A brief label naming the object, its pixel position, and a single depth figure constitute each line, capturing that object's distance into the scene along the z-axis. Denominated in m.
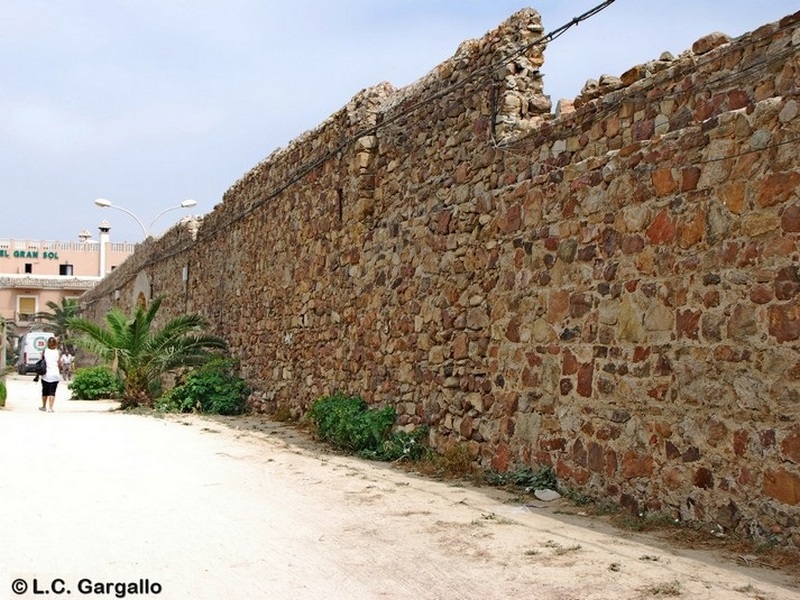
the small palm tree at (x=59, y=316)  46.45
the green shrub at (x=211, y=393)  14.39
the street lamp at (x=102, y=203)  29.91
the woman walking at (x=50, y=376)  15.66
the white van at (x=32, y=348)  40.03
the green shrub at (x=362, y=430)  8.90
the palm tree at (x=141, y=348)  15.80
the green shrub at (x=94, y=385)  19.84
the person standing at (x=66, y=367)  35.28
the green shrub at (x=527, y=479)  6.96
